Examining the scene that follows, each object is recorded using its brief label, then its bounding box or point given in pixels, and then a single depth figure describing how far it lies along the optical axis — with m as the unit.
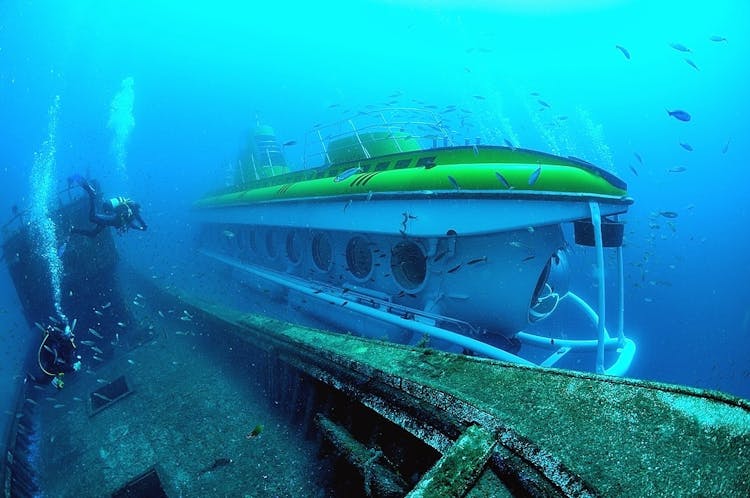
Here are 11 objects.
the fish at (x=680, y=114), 6.12
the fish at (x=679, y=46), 7.07
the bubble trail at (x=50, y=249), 9.76
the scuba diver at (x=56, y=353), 5.36
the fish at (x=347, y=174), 6.60
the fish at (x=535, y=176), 4.49
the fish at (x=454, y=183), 4.82
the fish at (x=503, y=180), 4.54
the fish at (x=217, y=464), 3.57
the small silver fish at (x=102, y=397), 6.23
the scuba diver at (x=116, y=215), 8.84
